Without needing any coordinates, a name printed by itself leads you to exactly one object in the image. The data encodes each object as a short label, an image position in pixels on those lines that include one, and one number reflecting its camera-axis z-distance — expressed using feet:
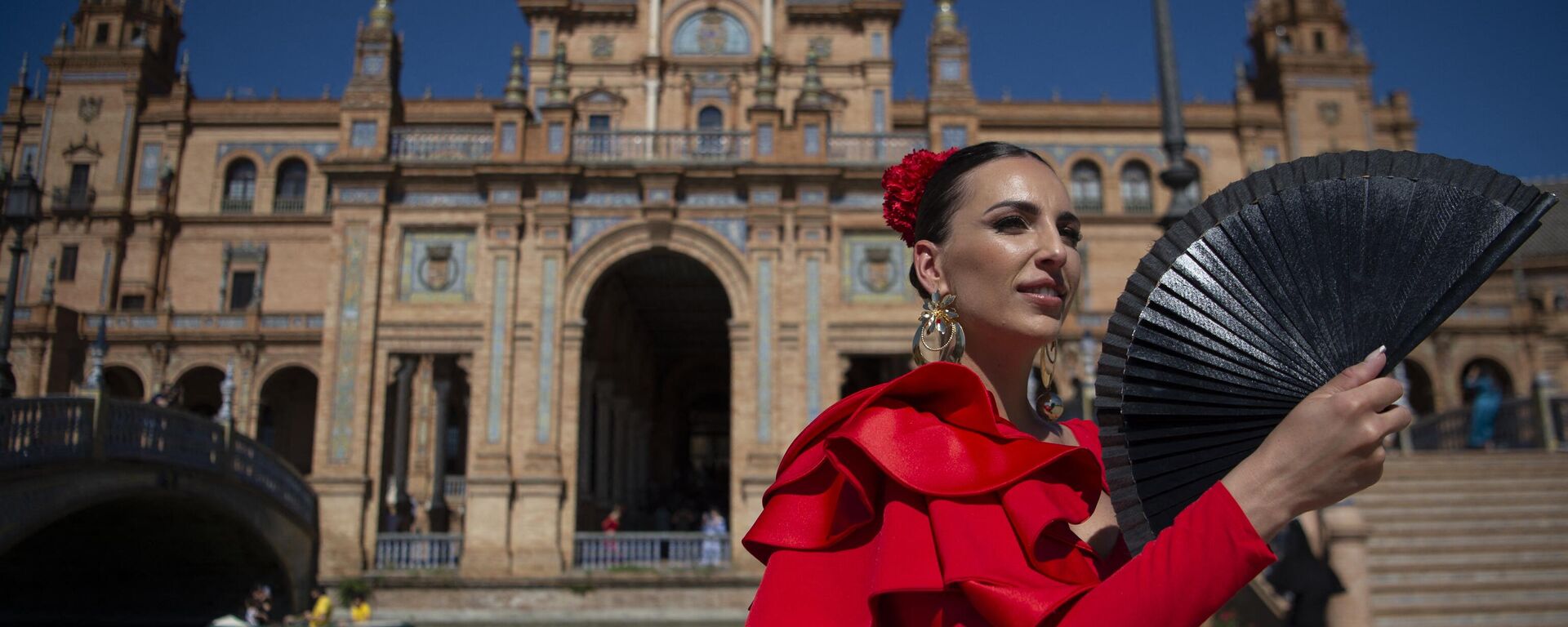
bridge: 39.42
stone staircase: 36.99
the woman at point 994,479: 4.44
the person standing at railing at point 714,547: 62.34
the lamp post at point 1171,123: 29.53
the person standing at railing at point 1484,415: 64.95
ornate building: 63.72
